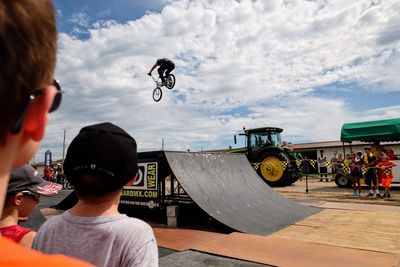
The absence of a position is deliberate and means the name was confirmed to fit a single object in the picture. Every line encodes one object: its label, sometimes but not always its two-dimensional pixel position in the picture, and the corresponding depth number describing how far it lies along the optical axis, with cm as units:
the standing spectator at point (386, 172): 1221
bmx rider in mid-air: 1155
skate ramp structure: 677
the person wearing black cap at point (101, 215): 137
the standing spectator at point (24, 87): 60
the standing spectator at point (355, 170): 1263
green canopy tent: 1517
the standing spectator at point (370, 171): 1267
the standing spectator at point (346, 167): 1588
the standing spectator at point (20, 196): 189
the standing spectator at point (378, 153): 1325
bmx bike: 1177
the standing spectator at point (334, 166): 1776
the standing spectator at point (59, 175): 2510
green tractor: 1730
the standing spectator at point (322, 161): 1956
